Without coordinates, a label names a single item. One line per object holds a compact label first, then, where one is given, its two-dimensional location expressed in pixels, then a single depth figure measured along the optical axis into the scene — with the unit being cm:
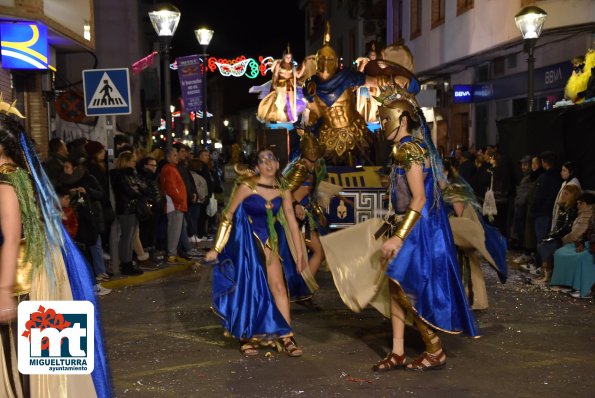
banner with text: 1947
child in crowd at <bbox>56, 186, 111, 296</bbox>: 922
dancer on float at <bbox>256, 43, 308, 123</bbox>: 1257
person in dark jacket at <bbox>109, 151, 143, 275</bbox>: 1096
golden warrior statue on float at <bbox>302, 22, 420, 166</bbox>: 1221
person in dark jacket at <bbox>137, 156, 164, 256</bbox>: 1159
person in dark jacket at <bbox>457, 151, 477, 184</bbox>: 1597
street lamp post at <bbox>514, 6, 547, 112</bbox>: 1398
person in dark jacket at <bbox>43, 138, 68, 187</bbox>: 991
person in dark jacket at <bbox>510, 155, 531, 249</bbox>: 1262
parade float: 1180
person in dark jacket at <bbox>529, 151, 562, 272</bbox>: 1142
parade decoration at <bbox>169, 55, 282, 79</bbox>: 2630
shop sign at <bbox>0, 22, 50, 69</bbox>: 1429
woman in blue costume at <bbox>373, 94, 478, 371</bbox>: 614
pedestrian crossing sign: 1147
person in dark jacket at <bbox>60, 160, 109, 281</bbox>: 966
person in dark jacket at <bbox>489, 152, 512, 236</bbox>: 1441
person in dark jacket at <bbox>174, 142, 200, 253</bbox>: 1312
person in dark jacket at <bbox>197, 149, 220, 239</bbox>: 1532
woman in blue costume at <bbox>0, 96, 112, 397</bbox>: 391
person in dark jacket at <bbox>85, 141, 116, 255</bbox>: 1040
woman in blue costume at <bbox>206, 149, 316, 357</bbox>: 700
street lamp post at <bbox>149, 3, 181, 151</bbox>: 1411
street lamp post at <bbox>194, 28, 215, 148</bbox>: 2020
